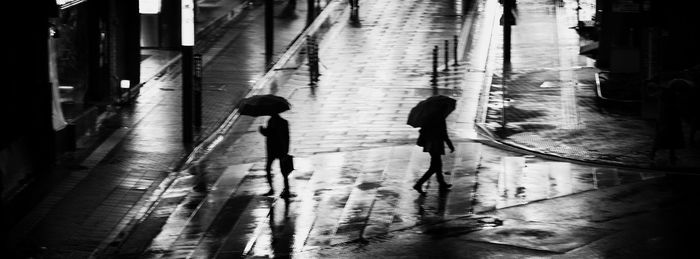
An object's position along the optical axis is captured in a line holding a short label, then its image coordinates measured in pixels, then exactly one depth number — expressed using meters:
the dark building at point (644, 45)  26.98
